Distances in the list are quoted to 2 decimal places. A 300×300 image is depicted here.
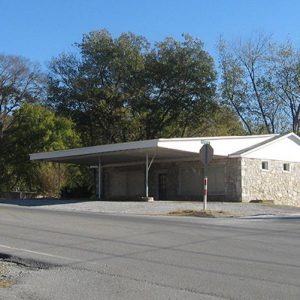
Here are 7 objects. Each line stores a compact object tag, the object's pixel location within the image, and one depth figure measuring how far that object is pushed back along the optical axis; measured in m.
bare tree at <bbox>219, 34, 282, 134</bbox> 52.56
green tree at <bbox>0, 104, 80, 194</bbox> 45.53
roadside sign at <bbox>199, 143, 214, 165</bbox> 20.91
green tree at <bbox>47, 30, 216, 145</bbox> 45.47
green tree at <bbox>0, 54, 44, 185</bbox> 52.00
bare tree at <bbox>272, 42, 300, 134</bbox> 52.27
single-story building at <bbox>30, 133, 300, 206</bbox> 30.21
